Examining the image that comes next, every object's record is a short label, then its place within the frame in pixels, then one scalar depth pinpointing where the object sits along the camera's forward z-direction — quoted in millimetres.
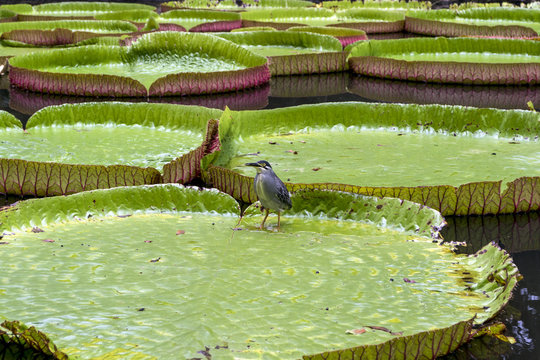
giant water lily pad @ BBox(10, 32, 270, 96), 10898
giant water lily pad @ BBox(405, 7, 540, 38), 17875
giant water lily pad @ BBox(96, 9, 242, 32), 19078
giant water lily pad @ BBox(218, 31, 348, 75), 12773
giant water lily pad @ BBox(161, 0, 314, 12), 25405
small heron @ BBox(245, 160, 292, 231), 4898
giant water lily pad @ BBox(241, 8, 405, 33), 21891
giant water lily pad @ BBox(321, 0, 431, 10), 25141
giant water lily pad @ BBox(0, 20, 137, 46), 15937
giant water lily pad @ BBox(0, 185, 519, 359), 3582
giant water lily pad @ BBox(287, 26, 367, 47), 16031
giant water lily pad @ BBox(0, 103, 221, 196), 6203
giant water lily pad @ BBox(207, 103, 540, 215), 5871
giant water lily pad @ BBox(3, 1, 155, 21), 22906
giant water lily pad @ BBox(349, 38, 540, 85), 11851
